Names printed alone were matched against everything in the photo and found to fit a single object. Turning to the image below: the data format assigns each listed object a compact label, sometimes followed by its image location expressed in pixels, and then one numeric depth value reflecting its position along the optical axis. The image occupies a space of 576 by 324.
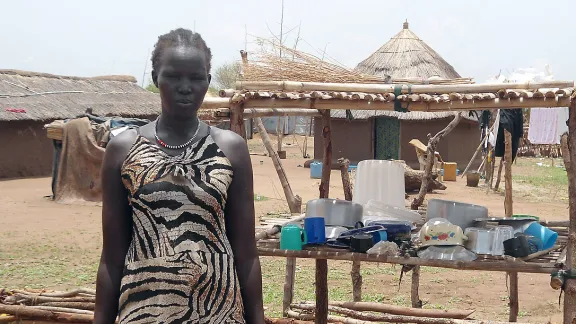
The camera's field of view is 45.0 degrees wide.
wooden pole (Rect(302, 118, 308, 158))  22.35
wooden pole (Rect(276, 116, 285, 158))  21.42
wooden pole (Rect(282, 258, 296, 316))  5.57
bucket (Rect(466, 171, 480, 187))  15.10
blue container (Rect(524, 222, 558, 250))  4.08
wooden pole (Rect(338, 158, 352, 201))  6.01
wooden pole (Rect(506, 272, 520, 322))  5.23
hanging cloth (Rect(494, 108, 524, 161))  8.34
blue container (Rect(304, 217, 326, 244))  3.93
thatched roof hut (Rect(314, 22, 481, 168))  17.89
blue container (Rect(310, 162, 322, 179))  16.27
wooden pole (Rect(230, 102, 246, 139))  4.10
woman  1.67
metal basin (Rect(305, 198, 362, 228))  4.31
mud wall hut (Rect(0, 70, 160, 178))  15.64
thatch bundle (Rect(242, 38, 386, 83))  4.36
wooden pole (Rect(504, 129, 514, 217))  6.22
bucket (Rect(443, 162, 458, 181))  16.28
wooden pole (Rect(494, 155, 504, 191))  14.25
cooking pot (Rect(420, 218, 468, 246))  3.78
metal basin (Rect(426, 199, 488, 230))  4.29
